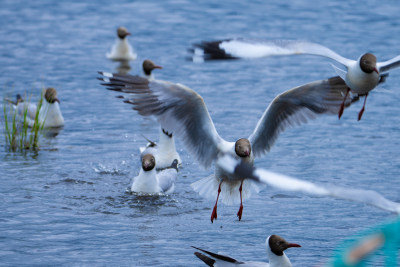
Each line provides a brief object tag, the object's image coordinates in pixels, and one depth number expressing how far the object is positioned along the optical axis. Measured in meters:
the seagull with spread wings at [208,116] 16.17
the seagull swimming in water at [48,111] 24.58
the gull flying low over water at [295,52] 14.67
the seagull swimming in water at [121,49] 32.84
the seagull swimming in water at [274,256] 13.68
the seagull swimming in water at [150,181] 19.22
